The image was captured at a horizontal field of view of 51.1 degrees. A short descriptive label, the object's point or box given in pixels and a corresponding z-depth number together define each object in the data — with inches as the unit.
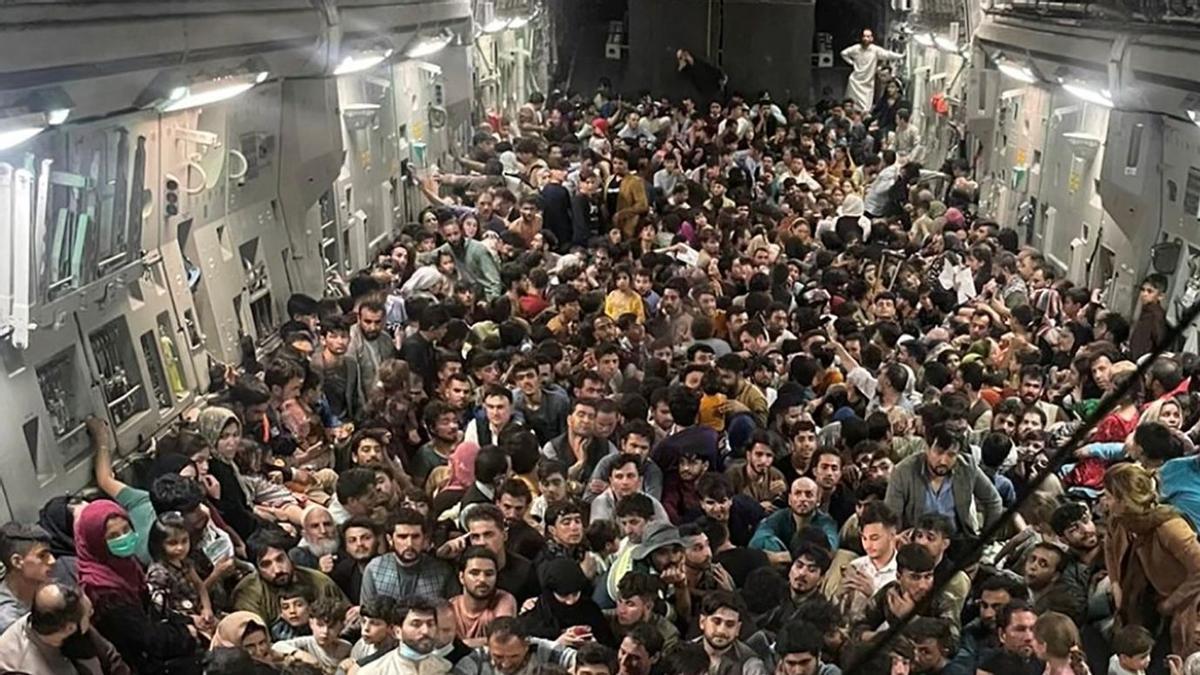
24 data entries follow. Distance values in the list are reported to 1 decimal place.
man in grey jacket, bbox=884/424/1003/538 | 178.4
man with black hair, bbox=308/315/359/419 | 237.9
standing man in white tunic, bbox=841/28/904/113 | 676.1
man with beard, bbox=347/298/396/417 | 246.7
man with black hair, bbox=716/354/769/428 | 222.8
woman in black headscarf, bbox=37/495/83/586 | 159.5
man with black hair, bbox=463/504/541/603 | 159.0
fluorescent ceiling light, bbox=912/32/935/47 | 539.9
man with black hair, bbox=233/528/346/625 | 159.6
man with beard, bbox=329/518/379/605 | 166.7
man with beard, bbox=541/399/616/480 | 197.9
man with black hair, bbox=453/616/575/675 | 138.8
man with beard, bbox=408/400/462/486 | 207.9
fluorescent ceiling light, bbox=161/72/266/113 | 229.8
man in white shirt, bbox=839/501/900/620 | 157.6
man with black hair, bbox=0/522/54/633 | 149.5
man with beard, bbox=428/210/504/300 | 319.3
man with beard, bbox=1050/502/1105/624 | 161.2
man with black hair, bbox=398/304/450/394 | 244.7
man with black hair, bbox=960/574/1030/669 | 142.9
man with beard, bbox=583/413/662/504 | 184.4
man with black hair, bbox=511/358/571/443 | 219.9
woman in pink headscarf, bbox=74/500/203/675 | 148.0
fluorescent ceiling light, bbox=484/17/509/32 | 550.1
